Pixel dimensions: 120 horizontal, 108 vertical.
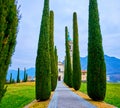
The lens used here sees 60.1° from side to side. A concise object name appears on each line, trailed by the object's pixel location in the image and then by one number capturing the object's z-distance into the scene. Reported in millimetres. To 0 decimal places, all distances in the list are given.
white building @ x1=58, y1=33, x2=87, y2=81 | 43484
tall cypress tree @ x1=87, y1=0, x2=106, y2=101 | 7005
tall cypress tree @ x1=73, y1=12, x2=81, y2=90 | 12867
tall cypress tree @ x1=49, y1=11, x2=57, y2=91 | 11413
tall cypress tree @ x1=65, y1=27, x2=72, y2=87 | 16415
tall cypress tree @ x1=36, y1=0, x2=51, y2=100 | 7216
